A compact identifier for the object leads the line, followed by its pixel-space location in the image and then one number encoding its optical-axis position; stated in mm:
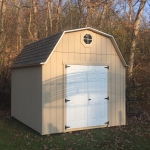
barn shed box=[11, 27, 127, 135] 5996
